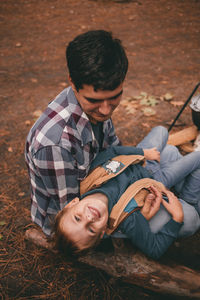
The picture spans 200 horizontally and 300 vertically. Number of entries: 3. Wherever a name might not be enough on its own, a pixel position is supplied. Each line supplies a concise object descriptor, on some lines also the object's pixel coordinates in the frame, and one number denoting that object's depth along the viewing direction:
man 1.62
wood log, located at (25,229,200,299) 1.91
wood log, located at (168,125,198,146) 3.36
